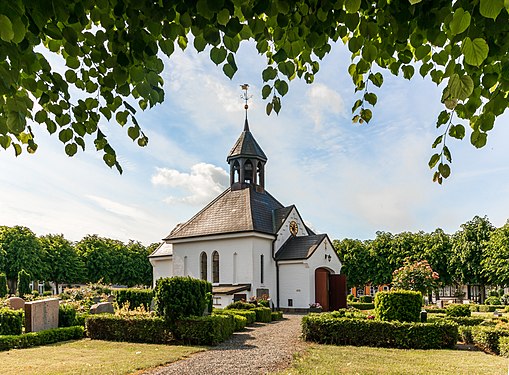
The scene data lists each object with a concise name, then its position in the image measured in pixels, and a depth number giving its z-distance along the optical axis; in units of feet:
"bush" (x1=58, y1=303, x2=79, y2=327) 50.34
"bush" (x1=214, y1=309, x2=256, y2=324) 58.74
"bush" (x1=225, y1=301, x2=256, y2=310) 67.56
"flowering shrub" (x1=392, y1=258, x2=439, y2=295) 74.46
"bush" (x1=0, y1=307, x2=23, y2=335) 44.27
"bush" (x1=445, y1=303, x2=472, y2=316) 65.16
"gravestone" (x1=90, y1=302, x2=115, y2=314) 54.44
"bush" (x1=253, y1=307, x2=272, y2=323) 64.14
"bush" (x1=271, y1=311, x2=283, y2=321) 68.33
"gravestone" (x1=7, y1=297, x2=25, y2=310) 59.93
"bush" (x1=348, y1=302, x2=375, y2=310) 97.19
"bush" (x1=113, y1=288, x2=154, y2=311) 66.23
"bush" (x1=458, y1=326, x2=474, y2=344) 43.75
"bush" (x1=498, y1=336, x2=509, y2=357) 35.81
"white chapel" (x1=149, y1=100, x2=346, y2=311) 86.63
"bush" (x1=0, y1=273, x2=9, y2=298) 123.31
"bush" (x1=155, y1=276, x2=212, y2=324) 43.27
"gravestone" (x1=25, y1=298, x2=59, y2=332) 46.09
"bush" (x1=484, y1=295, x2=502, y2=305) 125.45
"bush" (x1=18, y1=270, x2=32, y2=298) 127.34
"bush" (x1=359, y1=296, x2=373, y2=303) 119.84
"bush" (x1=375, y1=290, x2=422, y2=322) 44.73
